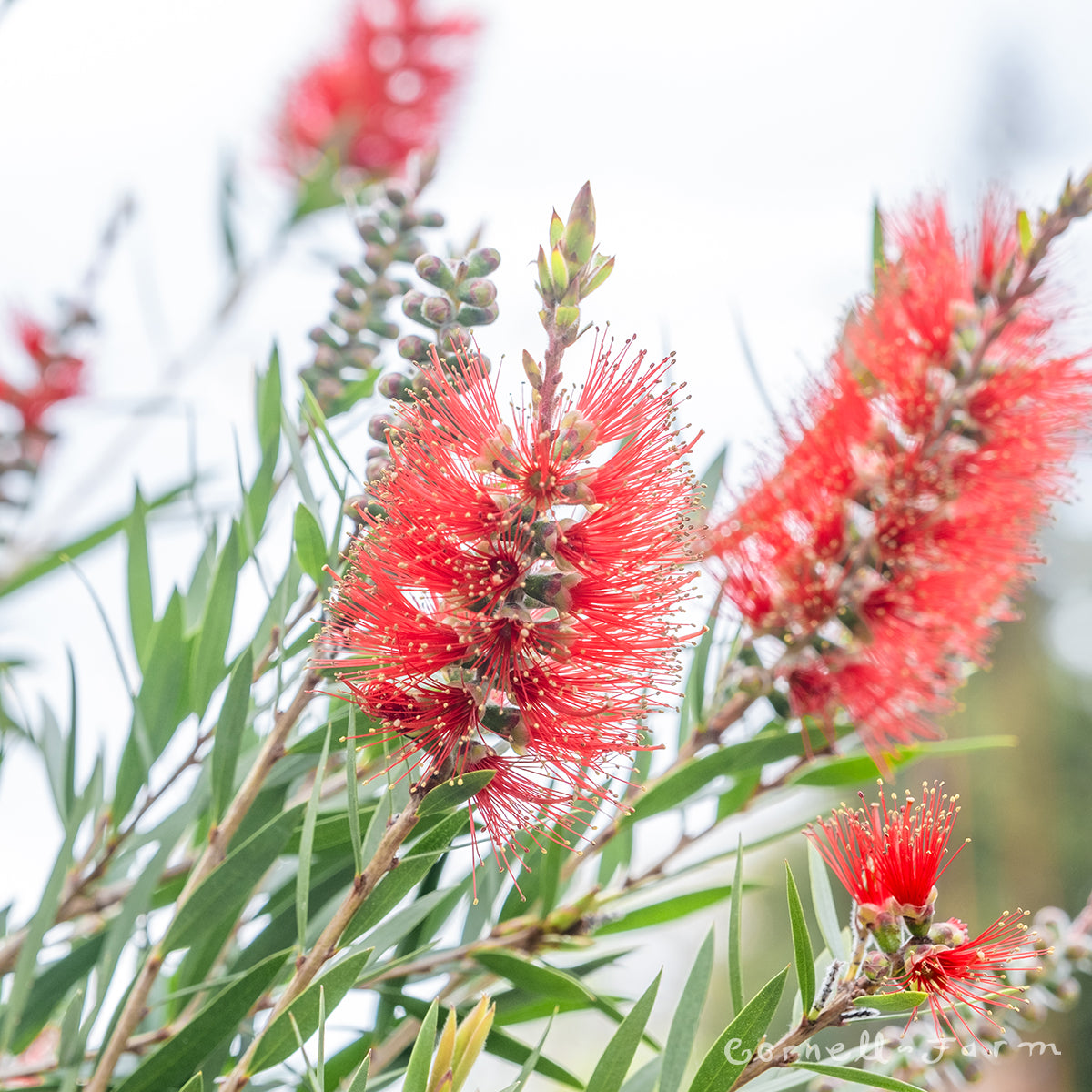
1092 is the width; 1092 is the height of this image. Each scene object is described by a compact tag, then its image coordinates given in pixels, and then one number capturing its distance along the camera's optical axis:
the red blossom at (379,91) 1.29
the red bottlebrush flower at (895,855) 0.54
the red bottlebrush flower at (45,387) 0.87
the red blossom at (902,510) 0.65
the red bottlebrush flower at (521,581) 0.56
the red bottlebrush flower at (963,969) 0.55
